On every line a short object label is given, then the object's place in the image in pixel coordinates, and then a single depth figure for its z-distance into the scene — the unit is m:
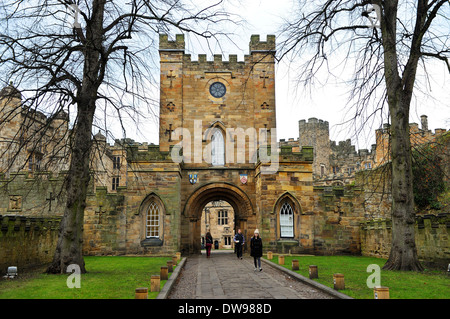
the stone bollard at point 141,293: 7.10
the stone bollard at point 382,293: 6.88
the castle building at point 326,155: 51.47
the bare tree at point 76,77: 10.23
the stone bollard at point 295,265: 13.25
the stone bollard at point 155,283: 8.80
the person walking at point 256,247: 13.80
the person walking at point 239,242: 19.58
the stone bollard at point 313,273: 11.00
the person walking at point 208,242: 21.31
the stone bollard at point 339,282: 9.05
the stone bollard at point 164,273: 10.98
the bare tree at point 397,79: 12.10
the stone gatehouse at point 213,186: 21.08
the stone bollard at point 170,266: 13.23
